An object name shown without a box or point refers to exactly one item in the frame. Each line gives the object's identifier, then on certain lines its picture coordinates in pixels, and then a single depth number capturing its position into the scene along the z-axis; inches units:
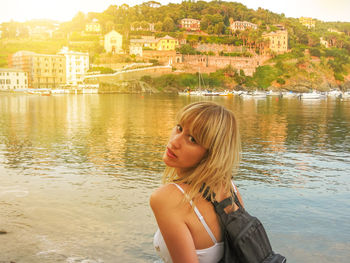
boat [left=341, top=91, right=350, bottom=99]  2524.6
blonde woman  56.0
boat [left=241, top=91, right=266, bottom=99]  2250.5
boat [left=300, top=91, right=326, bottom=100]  2178.9
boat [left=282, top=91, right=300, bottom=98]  2459.2
